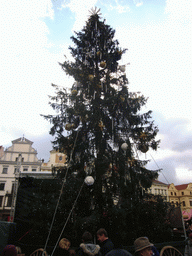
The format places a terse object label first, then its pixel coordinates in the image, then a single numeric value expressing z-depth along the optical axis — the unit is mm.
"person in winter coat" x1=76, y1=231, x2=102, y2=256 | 3547
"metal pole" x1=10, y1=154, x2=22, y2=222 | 10392
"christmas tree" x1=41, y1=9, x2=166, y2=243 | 7559
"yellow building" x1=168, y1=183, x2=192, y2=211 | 49106
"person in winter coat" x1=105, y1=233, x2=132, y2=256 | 2657
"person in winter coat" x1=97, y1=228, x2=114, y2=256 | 3805
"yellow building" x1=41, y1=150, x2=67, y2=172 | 28739
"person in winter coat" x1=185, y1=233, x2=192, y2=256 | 4311
